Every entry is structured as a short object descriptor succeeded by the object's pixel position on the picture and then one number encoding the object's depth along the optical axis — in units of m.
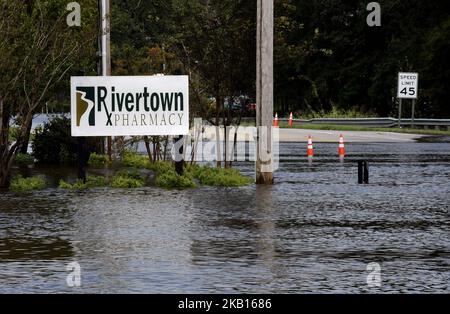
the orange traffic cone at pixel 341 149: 35.09
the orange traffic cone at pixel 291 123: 63.63
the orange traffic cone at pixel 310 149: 35.06
